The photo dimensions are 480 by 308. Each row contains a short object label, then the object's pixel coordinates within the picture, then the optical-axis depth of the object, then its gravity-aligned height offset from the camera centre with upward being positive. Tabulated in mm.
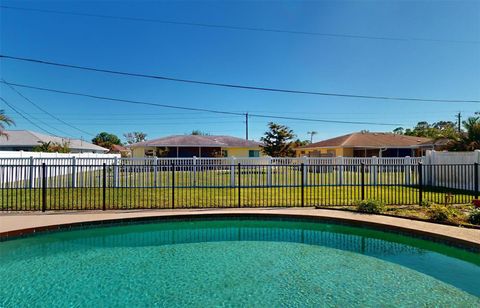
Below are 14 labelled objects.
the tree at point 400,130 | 64412 +5831
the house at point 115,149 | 64438 +2026
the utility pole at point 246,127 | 44594 +4567
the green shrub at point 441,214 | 7105 -1476
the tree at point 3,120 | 16322 +2222
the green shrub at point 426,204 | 8688 -1476
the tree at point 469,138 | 14852 +922
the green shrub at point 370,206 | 8183 -1470
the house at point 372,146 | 27344 +923
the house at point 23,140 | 31094 +2010
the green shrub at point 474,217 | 6809 -1495
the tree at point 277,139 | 29297 +1777
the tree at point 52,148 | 27766 +1042
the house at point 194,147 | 27562 +990
